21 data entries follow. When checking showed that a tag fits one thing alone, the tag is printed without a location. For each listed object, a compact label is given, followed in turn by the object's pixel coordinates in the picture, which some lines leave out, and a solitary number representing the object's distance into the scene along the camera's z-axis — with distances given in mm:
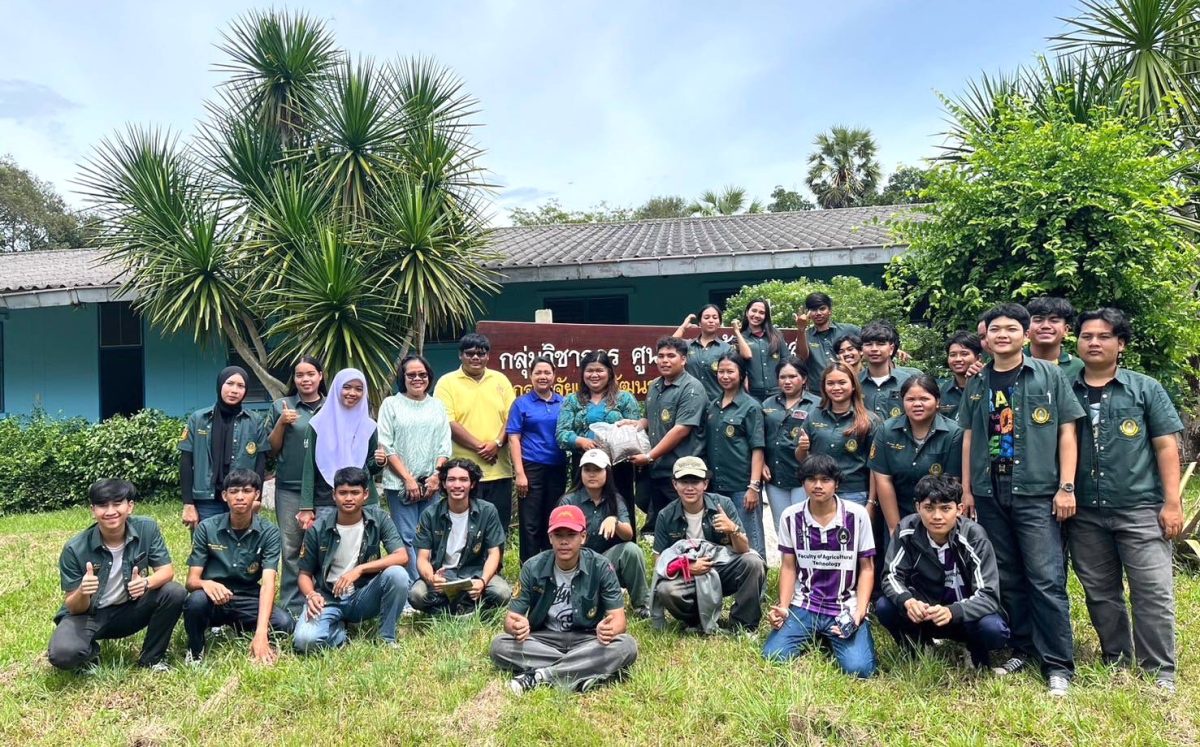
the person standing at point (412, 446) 4906
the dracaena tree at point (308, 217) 8375
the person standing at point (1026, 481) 3553
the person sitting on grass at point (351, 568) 4246
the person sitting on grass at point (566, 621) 3693
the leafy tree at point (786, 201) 31609
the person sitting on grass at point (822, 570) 3895
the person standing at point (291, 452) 4758
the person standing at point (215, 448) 4590
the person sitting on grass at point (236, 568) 4113
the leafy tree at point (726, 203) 30484
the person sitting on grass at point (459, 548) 4531
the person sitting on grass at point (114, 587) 3900
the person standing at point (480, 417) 5203
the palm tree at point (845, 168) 29000
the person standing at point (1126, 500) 3484
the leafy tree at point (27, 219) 30438
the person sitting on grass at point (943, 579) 3596
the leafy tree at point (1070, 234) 5348
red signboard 6414
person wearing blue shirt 5090
